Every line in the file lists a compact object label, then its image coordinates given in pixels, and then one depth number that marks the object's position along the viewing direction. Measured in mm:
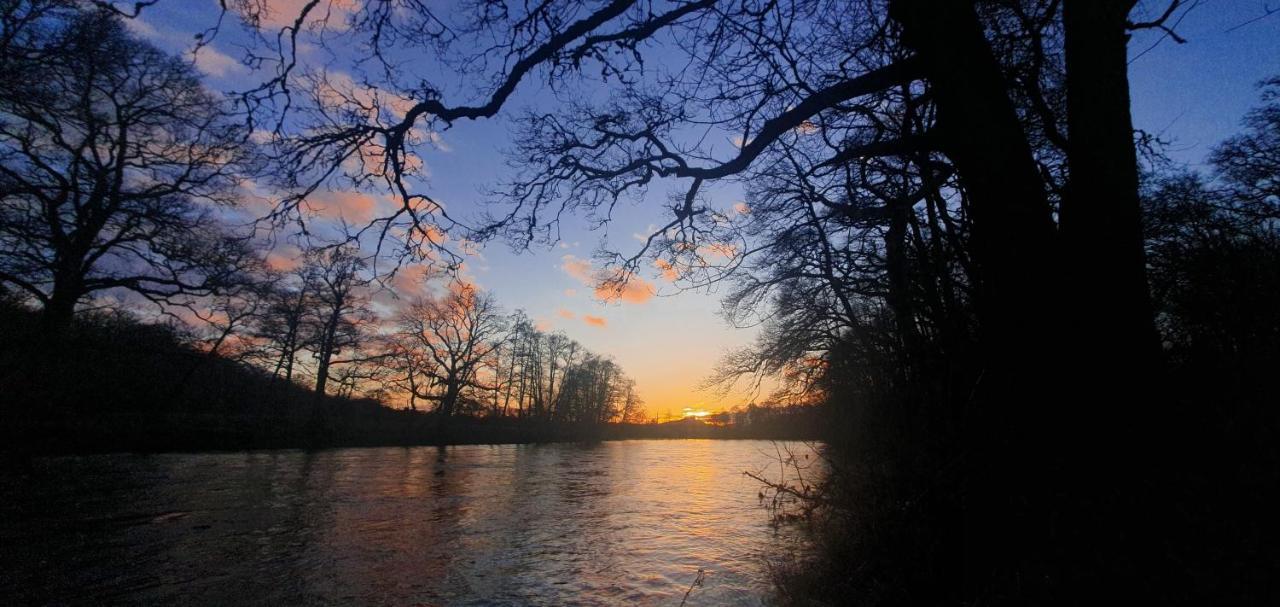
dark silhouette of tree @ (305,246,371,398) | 29438
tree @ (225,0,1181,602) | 2631
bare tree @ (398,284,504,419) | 37938
